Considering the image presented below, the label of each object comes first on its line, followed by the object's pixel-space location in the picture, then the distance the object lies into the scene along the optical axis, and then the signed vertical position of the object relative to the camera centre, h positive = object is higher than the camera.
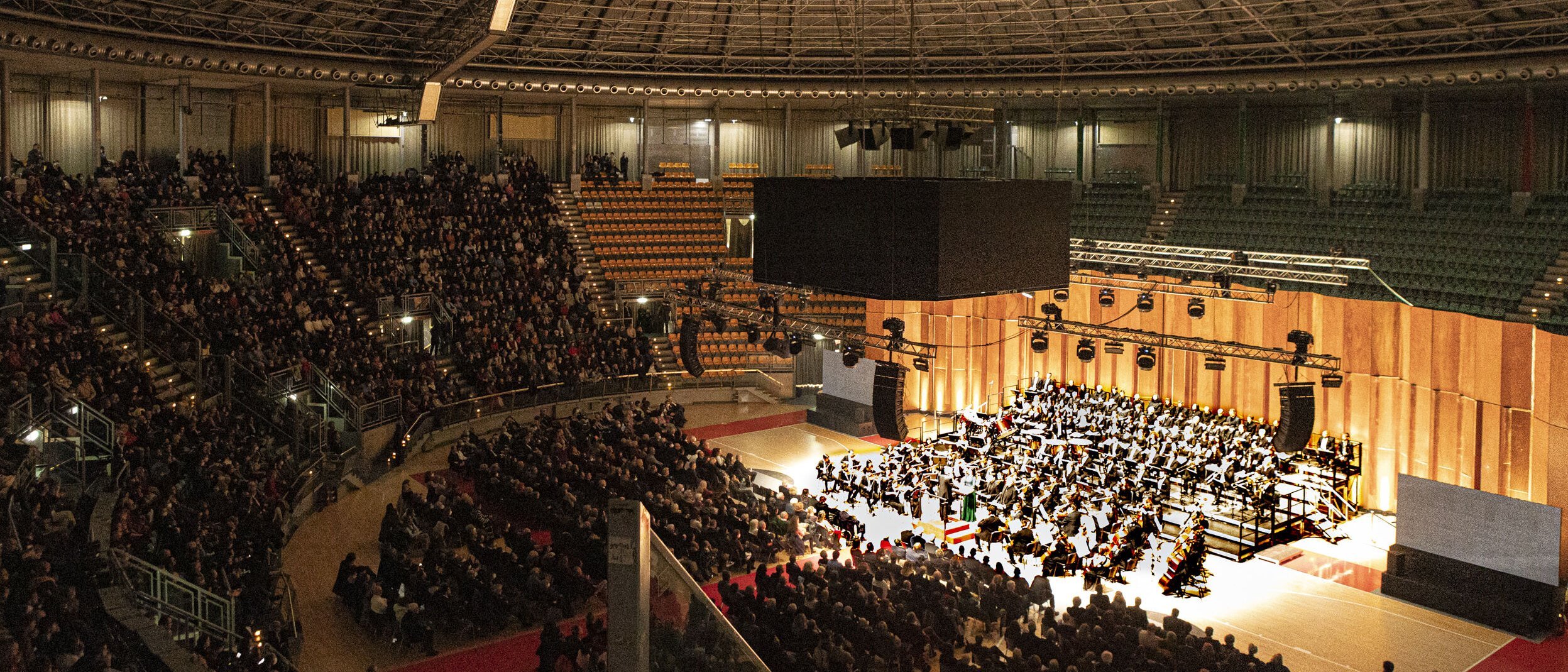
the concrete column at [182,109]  29.31 +3.57
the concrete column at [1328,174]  29.73 +2.11
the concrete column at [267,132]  31.34 +3.19
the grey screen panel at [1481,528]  17.80 -3.98
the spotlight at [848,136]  16.25 +1.64
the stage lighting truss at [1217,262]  24.25 -0.02
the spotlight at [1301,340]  21.05 -1.35
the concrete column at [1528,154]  26.67 +2.34
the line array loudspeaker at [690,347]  25.91 -1.86
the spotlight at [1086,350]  24.58 -1.80
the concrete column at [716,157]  38.69 +3.19
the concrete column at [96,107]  26.61 +3.25
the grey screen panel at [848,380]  29.19 -2.88
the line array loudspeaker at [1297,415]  20.67 -2.59
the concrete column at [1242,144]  31.36 +2.97
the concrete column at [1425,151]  27.80 +2.48
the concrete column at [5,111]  24.59 +2.89
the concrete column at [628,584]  6.60 -1.76
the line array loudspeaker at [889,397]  20.38 -2.29
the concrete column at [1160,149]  33.00 +3.00
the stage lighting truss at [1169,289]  24.30 -0.58
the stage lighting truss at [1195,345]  22.02 -1.62
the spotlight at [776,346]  25.20 -1.78
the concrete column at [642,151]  37.97 +3.36
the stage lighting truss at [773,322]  24.30 -1.32
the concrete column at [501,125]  36.81 +3.96
